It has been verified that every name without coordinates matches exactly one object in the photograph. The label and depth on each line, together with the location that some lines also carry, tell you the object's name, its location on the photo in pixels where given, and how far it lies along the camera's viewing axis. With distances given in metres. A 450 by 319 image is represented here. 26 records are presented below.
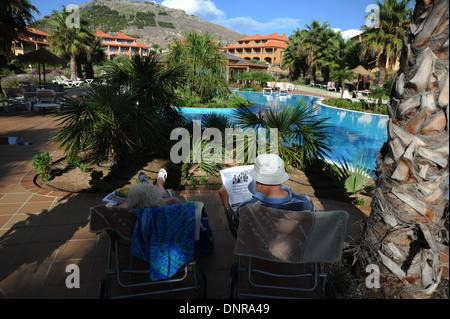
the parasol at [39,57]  12.85
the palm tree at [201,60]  13.77
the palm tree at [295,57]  36.41
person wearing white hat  2.46
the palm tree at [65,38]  23.77
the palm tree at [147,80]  6.08
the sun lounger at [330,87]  29.53
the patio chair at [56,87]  15.14
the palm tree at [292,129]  5.11
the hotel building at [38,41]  48.31
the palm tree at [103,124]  4.81
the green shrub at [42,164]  4.73
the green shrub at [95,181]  4.49
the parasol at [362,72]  20.67
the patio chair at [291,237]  2.09
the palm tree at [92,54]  24.89
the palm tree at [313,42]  34.34
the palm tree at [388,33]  22.16
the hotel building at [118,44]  73.94
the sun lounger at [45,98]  11.70
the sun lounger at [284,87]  27.45
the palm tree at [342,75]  28.36
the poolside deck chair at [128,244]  2.13
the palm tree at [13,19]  11.01
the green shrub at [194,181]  4.94
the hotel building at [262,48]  67.94
